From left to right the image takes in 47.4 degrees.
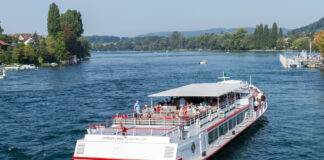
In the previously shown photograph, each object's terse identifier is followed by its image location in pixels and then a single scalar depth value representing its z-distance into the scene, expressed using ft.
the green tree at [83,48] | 583.17
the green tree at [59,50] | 486.38
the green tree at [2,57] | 424.87
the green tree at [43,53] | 457.68
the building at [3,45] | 468.50
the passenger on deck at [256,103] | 121.19
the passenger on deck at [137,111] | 86.69
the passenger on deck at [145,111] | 86.28
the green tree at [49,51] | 462.19
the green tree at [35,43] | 489.42
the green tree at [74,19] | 617.62
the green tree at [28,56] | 424.46
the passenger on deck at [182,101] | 96.22
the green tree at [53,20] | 513.45
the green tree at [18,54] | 419.95
